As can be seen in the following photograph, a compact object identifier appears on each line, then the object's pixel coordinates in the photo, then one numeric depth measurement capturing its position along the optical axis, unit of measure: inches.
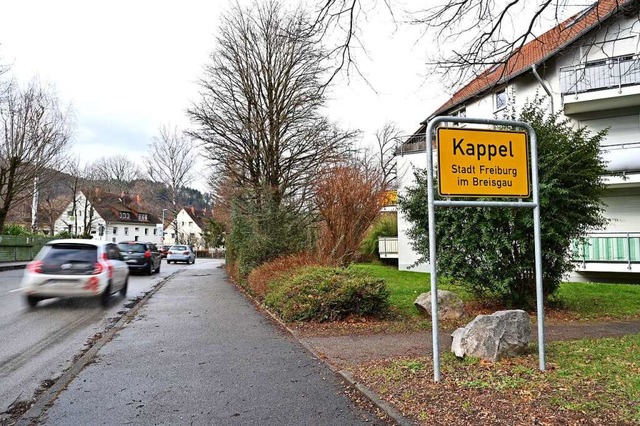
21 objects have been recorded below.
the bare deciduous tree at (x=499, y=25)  238.1
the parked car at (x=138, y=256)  936.3
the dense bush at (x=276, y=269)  466.3
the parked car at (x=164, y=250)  2248.5
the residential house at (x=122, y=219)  2812.3
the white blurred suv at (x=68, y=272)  445.1
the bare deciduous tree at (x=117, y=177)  2244.1
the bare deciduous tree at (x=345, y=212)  587.2
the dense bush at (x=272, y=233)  602.9
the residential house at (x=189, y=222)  3448.3
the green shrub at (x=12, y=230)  1389.0
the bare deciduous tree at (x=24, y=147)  1157.1
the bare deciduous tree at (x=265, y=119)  820.0
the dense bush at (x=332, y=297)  349.4
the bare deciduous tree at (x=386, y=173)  654.0
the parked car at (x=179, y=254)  1604.3
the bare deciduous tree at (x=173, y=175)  2198.6
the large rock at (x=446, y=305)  371.9
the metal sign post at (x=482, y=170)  202.7
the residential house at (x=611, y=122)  673.6
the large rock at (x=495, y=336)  218.1
